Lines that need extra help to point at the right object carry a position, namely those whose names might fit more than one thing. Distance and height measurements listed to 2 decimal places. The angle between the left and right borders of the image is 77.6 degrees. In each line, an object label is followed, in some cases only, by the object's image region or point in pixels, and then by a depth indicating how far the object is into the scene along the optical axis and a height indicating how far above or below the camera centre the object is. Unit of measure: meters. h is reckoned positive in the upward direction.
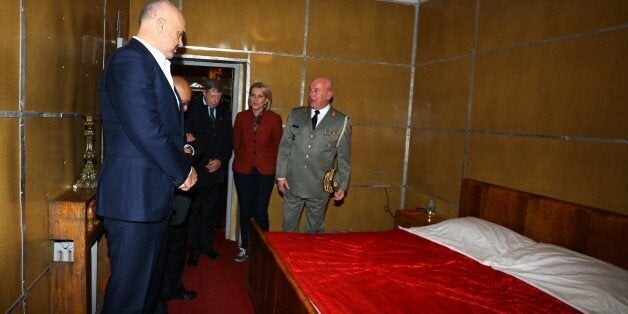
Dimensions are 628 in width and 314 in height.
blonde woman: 4.04 -0.34
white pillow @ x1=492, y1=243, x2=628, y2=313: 1.99 -0.76
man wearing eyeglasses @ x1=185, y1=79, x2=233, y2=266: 3.88 -0.37
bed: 2.00 -0.82
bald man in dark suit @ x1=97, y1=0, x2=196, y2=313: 1.79 -0.18
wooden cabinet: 2.07 -0.78
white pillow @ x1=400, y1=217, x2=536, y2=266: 2.70 -0.74
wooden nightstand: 4.05 -0.89
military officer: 3.70 -0.26
